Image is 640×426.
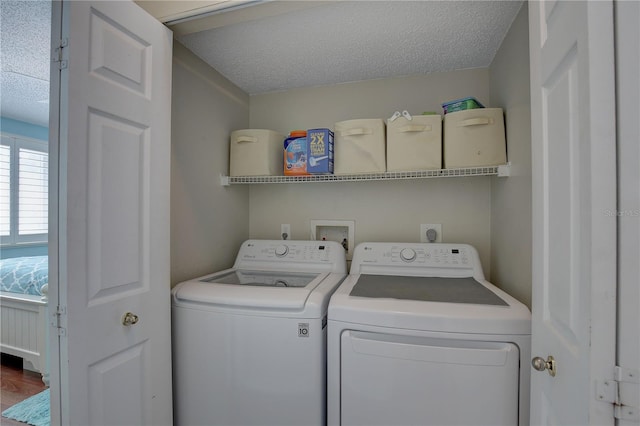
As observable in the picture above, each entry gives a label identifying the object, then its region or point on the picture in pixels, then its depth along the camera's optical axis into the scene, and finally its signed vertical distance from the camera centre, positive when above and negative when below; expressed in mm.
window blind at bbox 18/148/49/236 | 3529 +284
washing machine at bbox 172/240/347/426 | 1236 -629
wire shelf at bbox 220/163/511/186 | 1514 +231
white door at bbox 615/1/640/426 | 528 +22
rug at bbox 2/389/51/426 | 1849 -1333
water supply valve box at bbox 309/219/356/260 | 2068 -128
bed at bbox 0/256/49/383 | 2271 -836
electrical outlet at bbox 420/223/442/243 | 1911 -107
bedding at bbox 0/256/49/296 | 2350 -543
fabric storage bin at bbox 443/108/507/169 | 1509 +410
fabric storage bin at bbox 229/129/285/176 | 1908 +411
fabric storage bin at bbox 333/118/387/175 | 1705 +407
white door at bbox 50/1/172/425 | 921 -10
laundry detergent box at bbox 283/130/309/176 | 1838 +384
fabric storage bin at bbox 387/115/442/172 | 1616 +409
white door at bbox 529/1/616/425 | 551 +15
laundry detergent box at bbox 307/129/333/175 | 1760 +387
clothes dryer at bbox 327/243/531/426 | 1050 -556
